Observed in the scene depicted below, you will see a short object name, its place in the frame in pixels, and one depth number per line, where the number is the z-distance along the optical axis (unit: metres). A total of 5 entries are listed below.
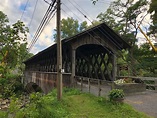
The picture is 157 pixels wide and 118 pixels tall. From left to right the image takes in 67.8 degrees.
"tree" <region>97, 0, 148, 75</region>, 15.83
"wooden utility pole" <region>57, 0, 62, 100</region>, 5.60
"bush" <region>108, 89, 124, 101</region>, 4.84
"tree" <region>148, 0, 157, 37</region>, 13.40
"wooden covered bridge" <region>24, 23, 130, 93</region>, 8.04
